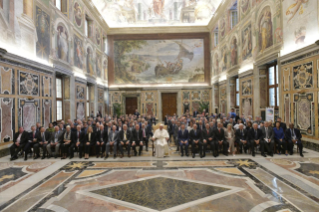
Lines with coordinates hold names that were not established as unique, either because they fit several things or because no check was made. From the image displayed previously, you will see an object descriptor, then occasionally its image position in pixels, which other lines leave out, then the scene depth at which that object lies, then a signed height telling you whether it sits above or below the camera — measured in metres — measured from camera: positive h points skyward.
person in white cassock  7.72 -1.41
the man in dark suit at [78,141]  7.61 -1.31
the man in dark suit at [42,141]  7.55 -1.28
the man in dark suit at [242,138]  7.68 -1.32
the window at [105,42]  21.60 +7.32
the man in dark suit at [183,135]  8.03 -1.20
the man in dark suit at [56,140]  7.62 -1.28
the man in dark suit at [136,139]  7.90 -1.33
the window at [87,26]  16.53 +7.14
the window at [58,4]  11.82 +6.48
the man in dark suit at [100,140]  7.82 -1.33
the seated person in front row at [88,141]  7.60 -1.33
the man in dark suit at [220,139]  7.74 -1.34
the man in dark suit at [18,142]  7.27 -1.26
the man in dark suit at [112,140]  7.72 -1.33
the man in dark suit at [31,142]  7.37 -1.28
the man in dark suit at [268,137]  7.40 -1.27
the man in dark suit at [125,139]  7.77 -1.33
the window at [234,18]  15.39 +7.03
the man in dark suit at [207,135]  7.78 -1.20
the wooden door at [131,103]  22.80 +0.51
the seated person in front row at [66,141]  7.64 -1.31
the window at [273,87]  10.59 +1.02
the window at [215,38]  20.38 +7.18
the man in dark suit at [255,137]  7.48 -1.27
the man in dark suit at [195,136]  7.68 -1.23
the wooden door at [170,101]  22.77 +0.66
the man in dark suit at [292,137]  7.32 -1.23
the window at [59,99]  11.84 +0.56
